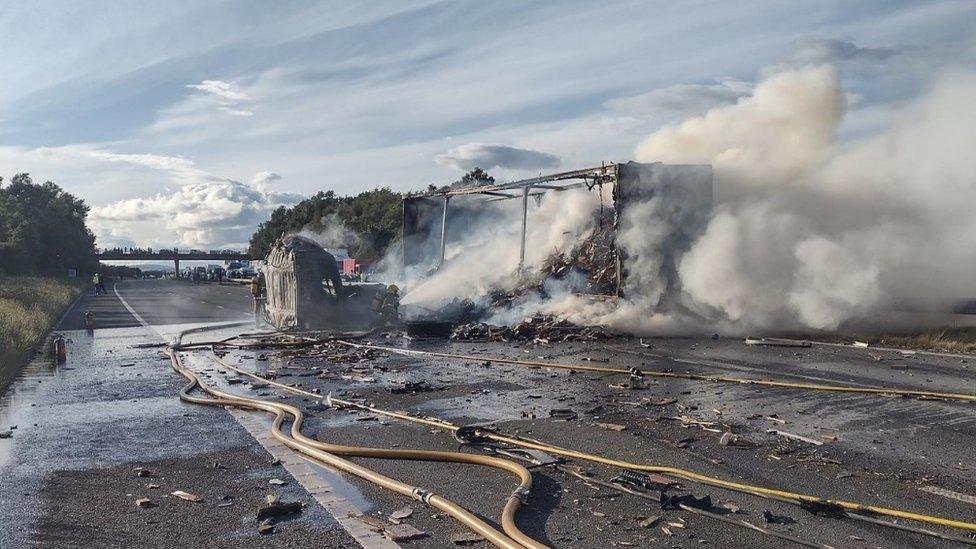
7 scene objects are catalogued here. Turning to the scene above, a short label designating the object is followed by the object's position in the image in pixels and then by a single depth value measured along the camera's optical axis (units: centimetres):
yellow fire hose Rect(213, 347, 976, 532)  532
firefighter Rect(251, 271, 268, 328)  2750
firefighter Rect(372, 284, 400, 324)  2445
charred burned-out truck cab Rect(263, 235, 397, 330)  2397
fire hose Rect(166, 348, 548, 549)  515
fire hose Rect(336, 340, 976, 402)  1009
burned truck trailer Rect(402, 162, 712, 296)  1984
